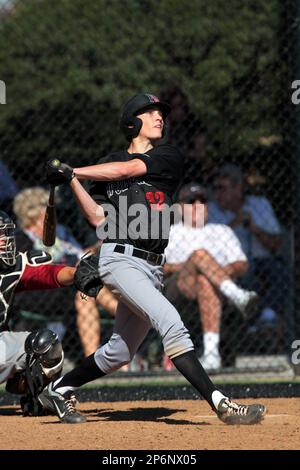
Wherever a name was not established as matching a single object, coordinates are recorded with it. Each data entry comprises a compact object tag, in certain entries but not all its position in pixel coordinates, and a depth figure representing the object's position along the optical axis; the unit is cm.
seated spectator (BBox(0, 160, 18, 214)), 1498
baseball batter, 938
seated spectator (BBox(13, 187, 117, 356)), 1466
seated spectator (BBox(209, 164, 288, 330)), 1548
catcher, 1041
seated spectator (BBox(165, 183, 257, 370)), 1475
